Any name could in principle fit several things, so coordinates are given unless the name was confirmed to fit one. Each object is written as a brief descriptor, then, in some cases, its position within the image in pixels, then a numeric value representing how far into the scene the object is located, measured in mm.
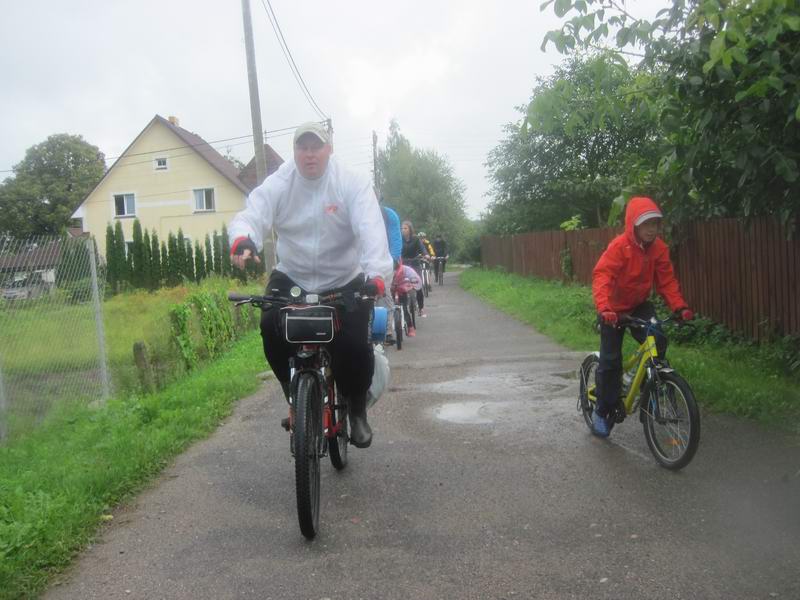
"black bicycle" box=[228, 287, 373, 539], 3783
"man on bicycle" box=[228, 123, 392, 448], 4328
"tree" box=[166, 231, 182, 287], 35375
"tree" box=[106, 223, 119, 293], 34484
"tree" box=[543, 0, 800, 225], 4617
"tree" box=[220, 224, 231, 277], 34934
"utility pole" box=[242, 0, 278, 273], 18281
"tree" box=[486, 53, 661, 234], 32719
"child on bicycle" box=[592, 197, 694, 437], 5137
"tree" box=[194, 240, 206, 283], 35906
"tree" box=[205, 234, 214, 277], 35697
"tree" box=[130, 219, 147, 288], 35250
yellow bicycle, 4660
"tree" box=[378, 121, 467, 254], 55438
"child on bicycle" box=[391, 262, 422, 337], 11852
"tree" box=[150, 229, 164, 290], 35312
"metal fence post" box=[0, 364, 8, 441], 6700
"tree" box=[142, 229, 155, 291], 35250
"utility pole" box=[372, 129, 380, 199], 48728
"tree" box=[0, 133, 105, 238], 66188
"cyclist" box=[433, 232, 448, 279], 25156
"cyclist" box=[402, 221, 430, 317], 13945
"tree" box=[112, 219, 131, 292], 34844
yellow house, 43781
